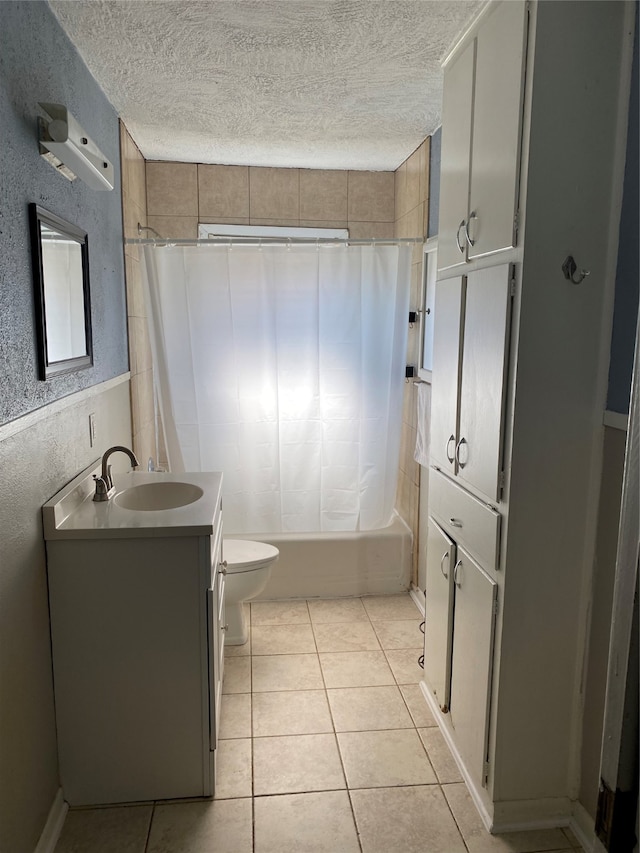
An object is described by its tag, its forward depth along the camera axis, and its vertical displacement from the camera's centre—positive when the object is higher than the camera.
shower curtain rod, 3.09 +0.42
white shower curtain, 3.19 -0.25
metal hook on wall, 1.64 +0.14
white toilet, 2.81 -1.15
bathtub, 3.44 -1.33
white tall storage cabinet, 1.58 -0.10
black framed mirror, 1.76 +0.09
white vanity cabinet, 1.87 -1.02
